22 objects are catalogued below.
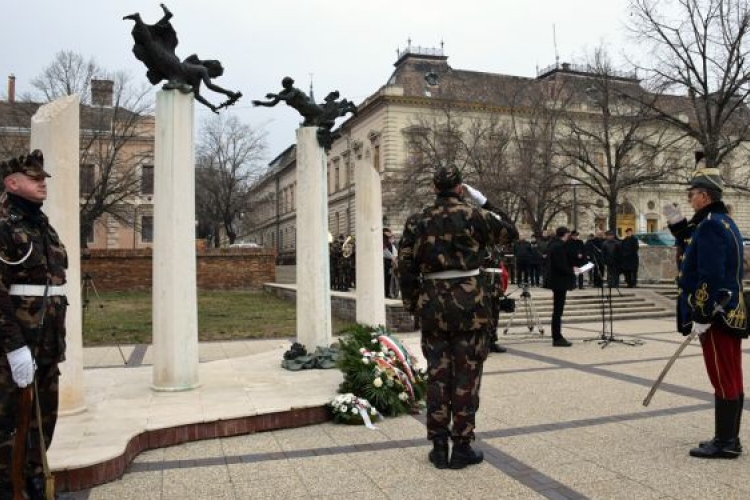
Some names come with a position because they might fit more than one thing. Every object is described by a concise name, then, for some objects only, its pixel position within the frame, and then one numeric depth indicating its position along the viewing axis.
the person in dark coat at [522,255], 23.11
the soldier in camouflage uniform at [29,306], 3.60
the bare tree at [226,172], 53.22
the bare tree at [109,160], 33.97
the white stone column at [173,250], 6.86
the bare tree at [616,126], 29.05
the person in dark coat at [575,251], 12.04
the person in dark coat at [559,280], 11.88
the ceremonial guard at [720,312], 4.85
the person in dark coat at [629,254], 21.27
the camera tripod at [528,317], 13.42
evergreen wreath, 6.49
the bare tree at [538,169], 31.23
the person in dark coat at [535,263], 23.34
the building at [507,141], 30.92
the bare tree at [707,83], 25.88
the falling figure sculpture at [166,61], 6.93
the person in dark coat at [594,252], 14.49
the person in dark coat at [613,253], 20.23
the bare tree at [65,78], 32.47
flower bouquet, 6.18
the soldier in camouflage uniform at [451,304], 4.70
